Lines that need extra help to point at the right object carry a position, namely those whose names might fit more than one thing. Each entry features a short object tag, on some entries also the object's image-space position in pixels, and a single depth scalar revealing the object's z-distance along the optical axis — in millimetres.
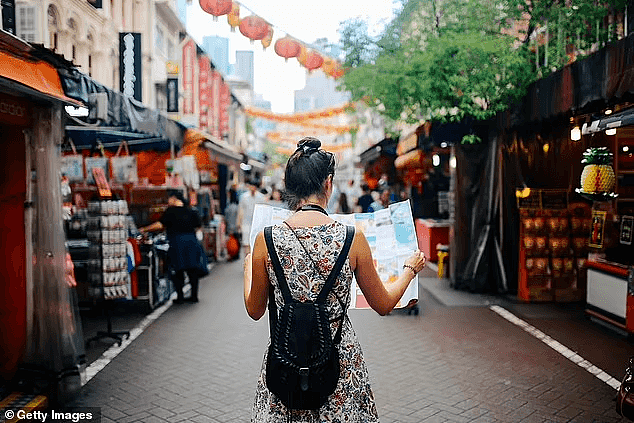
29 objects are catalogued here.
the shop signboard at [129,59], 11008
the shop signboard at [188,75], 21000
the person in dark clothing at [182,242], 10148
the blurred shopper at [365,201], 17162
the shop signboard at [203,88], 23922
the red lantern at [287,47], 12672
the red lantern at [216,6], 10727
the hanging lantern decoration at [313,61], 13516
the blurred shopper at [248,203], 13898
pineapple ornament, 7422
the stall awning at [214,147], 12609
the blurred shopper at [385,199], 13142
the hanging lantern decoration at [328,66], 13892
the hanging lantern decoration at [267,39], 12234
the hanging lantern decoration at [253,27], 11609
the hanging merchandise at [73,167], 10531
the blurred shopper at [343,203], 18175
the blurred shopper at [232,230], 16547
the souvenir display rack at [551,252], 10148
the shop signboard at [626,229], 8234
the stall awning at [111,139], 9745
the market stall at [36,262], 5547
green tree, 9609
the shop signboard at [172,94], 17719
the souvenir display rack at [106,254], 7695
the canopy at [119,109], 5625
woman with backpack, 2537
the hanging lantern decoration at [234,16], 11086
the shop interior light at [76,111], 5791
